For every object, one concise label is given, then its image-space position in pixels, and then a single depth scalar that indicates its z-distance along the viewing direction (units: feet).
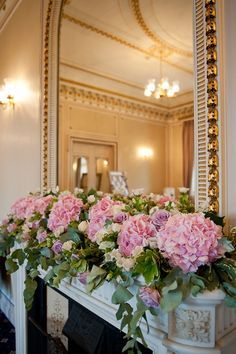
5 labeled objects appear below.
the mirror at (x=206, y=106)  3.31
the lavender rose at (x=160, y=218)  3.00
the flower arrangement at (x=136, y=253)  2.49
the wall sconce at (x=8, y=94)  8.61
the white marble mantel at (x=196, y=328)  2.55
